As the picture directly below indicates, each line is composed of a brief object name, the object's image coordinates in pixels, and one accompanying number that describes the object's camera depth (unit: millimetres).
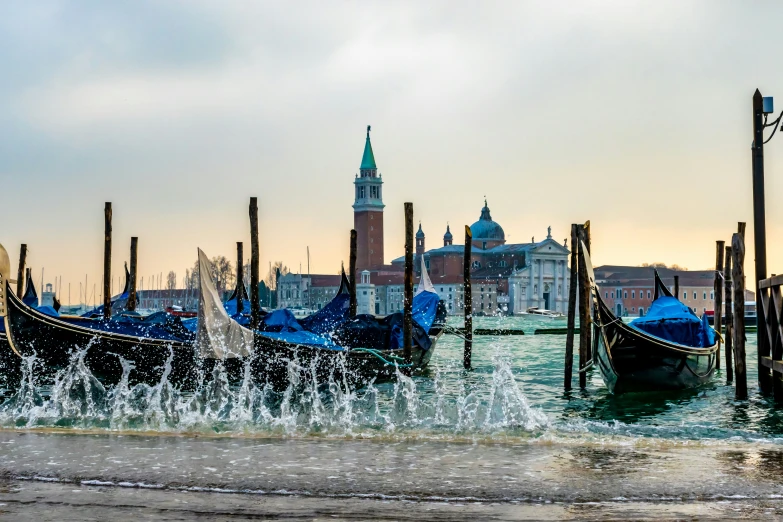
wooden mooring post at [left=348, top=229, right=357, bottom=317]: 17359
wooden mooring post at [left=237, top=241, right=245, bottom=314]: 20562
